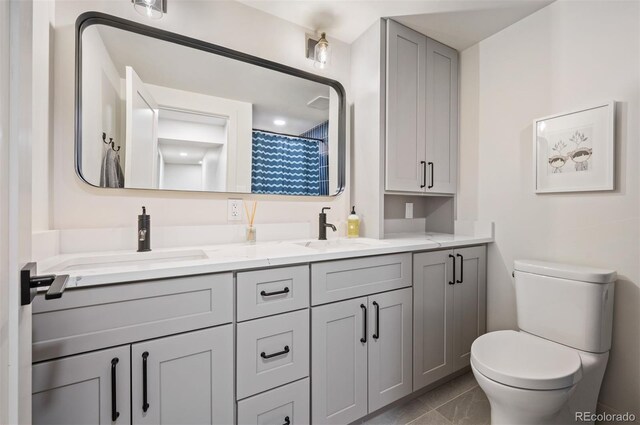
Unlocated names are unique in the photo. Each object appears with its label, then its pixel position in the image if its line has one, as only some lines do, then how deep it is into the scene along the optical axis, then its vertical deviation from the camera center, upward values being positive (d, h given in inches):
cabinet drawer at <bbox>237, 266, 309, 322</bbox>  45.1 -13.2
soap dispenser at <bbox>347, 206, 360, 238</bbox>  78.1 -4.1
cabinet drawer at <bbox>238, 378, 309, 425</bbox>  45.2 -32.2
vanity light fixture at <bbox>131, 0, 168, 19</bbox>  56.4 +40.3
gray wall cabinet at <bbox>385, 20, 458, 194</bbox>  74.8 +27.1
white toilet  45.9 -25.9
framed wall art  57.6 +13.3
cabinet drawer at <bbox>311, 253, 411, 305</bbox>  52.2 -12.9
